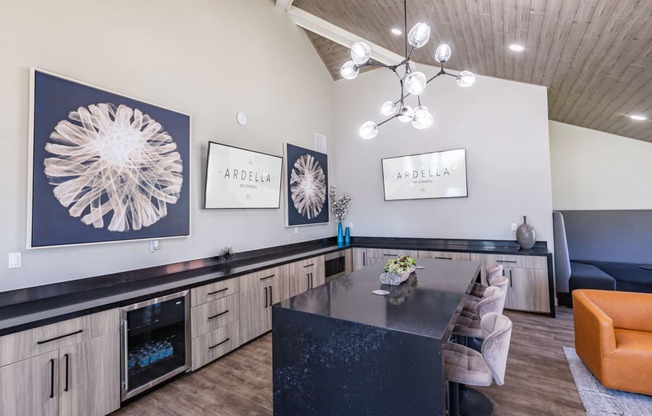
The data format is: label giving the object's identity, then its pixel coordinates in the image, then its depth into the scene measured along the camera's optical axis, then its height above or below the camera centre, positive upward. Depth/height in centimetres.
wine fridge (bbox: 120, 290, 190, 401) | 226 -101
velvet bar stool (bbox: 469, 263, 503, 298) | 287 -64
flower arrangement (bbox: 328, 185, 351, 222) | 574 +24
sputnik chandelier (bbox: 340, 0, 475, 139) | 224 +116
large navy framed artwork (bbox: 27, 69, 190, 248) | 221 +46
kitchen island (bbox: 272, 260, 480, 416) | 140 -71
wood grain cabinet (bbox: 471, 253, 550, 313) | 402 -93
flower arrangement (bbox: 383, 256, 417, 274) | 242 -42
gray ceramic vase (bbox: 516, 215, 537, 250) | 421 -32
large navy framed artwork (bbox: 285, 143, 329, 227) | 472 +53
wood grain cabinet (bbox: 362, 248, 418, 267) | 488 -64
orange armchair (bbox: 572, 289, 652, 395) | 223 -103
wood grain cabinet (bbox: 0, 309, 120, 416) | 172 -93
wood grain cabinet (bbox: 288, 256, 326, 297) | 390 -79
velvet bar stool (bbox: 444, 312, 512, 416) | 157 -88
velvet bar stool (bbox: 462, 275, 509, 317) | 240 -82
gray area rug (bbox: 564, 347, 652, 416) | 212 -142
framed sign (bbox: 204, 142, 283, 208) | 346 +52
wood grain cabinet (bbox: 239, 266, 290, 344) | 326 -92
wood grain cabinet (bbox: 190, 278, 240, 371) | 275 -99
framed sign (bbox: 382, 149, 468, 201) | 488 +68
